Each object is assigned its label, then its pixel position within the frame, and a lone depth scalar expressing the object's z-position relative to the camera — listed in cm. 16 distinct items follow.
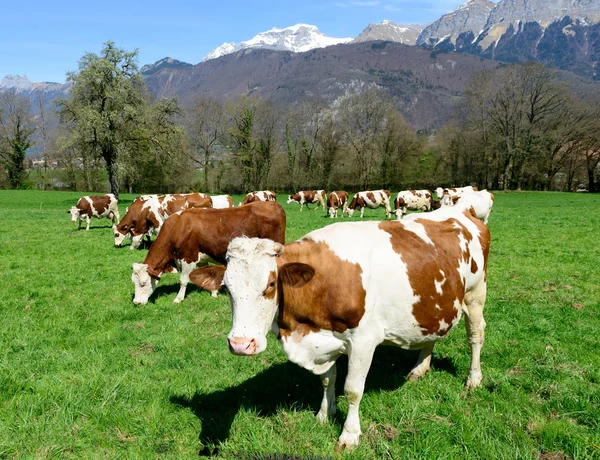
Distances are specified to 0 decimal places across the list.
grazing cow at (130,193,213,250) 1470
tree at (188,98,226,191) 6125
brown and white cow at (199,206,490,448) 328
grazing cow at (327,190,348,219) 2734
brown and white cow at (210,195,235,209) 1872
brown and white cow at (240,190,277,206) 2832
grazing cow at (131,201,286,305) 884
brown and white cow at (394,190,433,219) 2817
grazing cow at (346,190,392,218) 2880
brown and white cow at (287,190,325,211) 3525
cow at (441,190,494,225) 1699
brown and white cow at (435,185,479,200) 2401
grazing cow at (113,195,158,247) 1480
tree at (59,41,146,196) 3591
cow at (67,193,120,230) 2061
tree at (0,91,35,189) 5691
